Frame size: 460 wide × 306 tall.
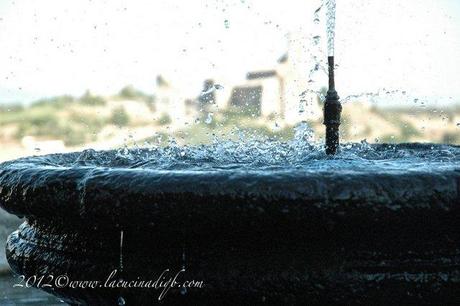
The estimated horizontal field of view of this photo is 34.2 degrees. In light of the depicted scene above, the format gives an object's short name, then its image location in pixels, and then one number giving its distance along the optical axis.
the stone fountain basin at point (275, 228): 1.51
